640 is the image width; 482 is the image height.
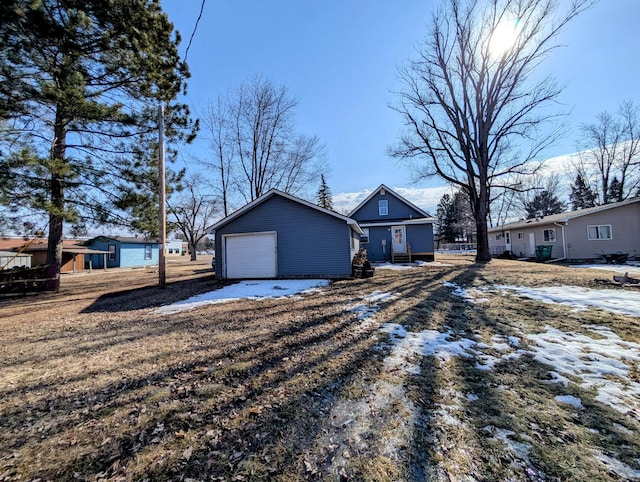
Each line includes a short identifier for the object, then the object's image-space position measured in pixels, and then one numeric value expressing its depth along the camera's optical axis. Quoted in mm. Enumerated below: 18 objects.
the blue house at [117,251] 30312
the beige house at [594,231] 17578
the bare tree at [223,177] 22677
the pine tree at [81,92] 7582
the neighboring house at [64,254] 23984
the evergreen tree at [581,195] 36378
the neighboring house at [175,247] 56594
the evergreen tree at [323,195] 40491
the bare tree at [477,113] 16625
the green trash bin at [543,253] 19109
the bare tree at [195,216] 35750
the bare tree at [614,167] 27781
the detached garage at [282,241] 11836
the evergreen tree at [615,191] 29469
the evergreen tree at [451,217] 42000
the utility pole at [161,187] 9695
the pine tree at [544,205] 42656
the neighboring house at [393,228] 19016
